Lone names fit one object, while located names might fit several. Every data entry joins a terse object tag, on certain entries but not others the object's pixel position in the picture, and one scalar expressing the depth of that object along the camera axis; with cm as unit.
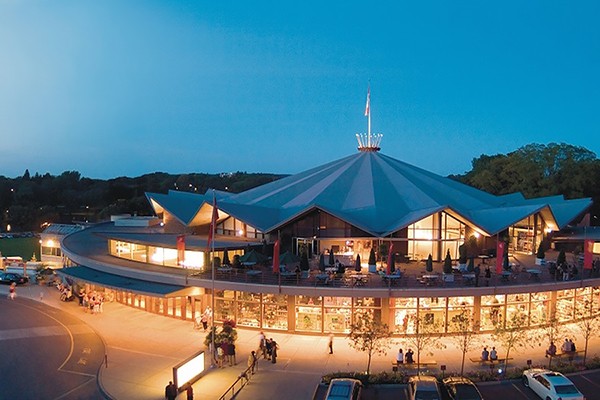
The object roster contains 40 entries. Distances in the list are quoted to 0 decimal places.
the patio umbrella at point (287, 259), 3103
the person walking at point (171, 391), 1931
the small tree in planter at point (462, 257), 3305
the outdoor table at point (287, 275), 2995
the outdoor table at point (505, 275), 2944
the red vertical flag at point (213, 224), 2748
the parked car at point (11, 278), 4562
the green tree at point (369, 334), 2323
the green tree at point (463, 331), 2430
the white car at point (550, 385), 1944
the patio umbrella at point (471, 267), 3134
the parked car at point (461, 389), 1930
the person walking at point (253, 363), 2306
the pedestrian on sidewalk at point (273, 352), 2441
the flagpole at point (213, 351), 2394
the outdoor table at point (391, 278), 2832
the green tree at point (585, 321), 2642
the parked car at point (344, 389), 1888
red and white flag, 4618
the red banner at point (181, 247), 3251
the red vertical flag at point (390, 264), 2902
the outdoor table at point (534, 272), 3054
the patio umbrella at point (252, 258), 3131
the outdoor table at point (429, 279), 2894
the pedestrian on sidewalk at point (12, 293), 3984
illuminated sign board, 2008
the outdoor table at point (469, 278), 2955
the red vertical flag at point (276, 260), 2983
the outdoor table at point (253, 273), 3036
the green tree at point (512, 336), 2369
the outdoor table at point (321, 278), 2898
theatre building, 2906
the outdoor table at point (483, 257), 3677
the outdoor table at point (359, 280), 2878
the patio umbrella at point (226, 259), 3259
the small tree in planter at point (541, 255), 3494
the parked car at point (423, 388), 1900
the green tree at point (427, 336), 2469
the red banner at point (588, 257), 3216
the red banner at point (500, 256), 3006
